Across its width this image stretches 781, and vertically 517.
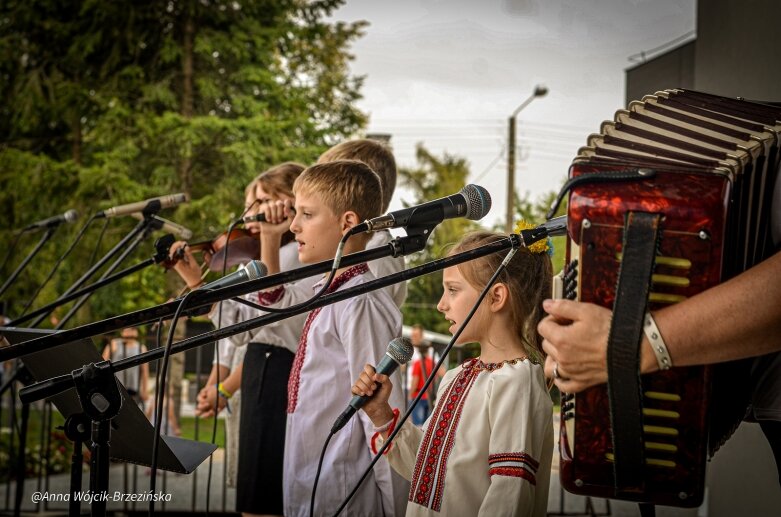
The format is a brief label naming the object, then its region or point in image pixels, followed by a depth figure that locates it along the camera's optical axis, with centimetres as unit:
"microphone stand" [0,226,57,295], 330
